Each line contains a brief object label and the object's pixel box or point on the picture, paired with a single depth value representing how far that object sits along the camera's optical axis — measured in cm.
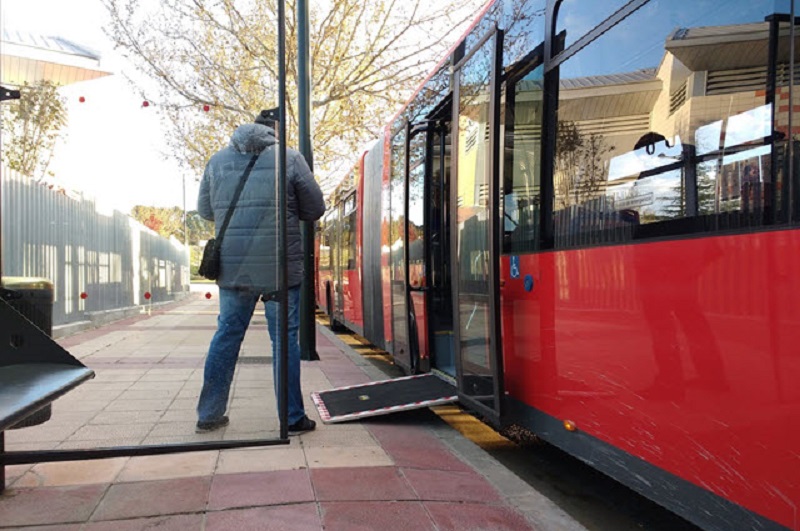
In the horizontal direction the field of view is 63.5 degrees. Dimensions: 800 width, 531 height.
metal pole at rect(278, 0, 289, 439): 390
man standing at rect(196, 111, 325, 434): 412
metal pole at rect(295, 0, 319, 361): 862
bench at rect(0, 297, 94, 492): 275
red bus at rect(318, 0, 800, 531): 228
